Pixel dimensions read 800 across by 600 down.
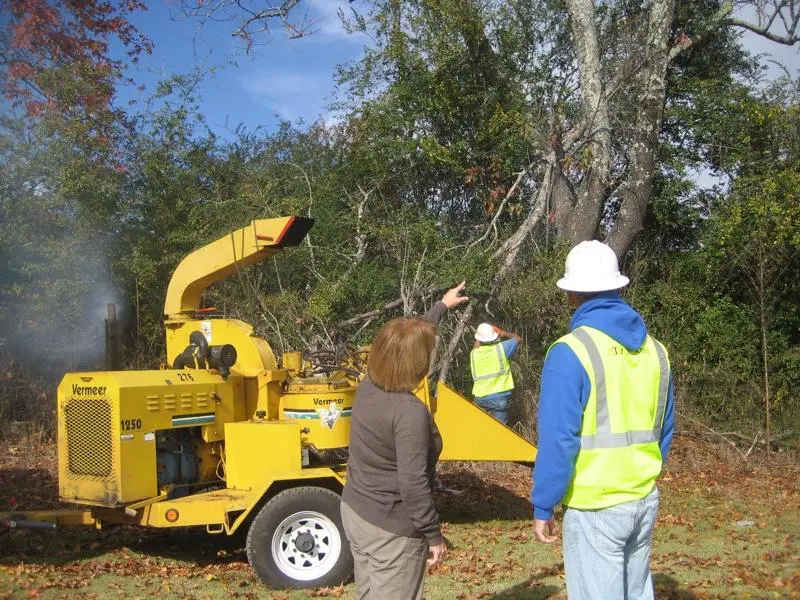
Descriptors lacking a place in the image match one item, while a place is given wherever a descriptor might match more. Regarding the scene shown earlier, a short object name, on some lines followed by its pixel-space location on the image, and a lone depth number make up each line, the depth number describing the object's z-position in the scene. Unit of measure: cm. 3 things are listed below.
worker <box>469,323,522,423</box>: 1004
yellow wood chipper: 598
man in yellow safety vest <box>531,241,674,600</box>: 312
